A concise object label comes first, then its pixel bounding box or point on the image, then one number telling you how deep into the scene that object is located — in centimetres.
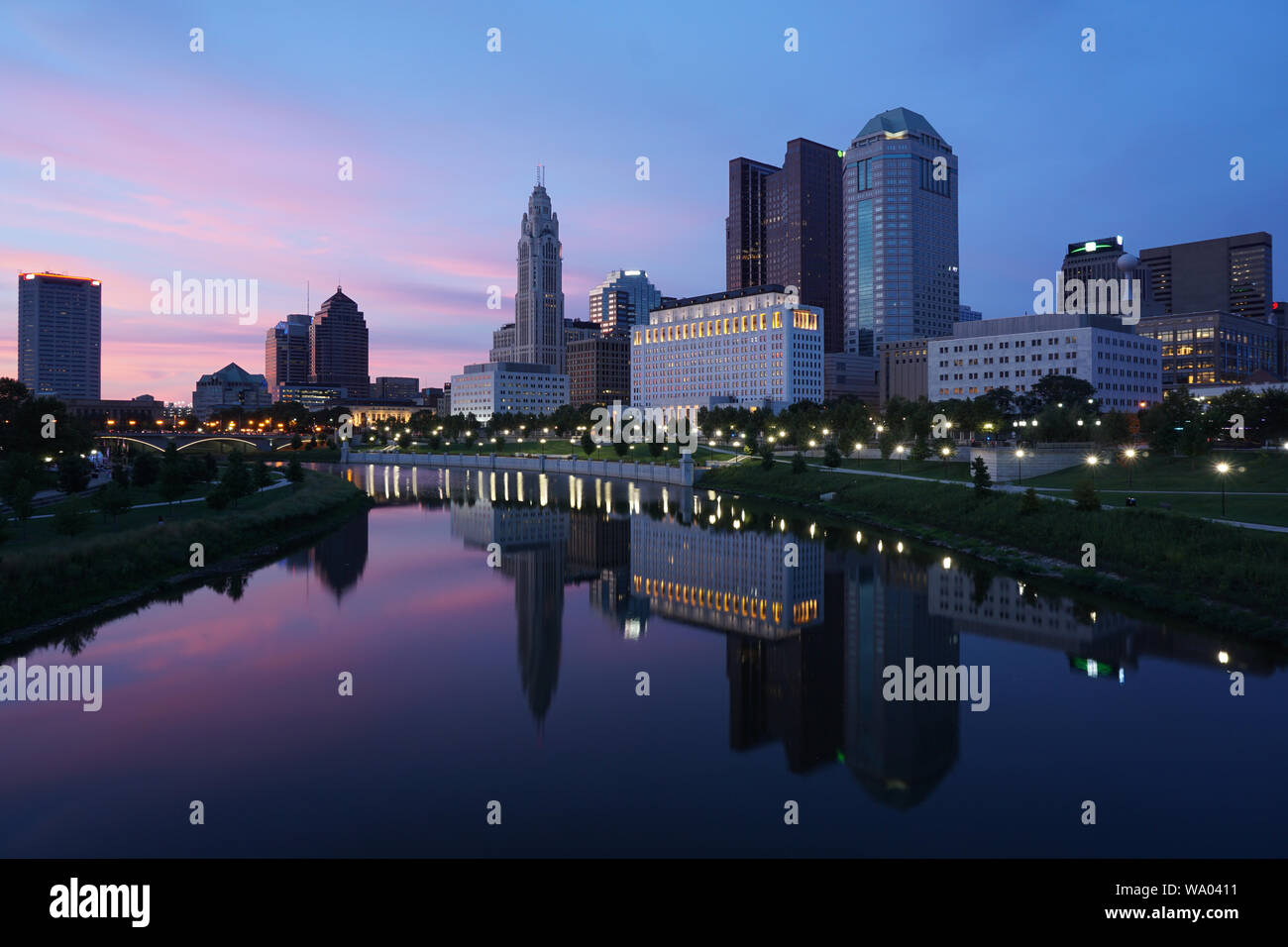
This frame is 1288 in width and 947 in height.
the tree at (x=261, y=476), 7269
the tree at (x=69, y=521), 3869
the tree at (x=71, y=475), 5675
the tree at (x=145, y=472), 6894
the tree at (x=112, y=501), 4491
